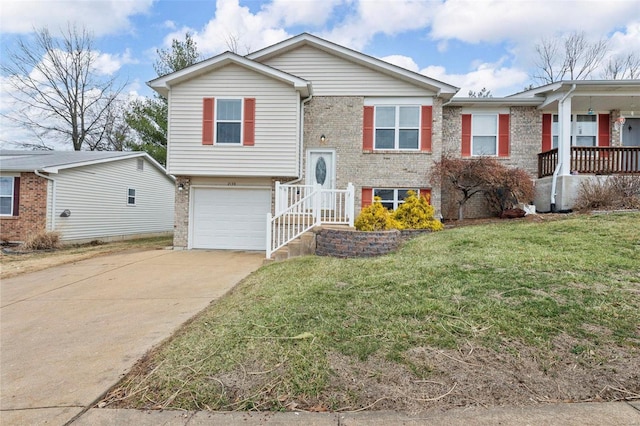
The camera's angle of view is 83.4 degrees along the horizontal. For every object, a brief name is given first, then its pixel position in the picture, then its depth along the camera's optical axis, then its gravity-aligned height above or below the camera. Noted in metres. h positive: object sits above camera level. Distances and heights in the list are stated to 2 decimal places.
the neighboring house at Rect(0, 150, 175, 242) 13.64 +0.72
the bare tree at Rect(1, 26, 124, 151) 25.86 +9.60
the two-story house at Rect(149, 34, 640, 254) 11.38 +3.01
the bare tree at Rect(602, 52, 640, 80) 24.01 +10.66
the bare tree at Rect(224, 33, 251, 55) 24.91 +11.95
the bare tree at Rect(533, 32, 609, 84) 24.85 +11.78
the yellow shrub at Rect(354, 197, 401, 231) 8.90 -0.07
